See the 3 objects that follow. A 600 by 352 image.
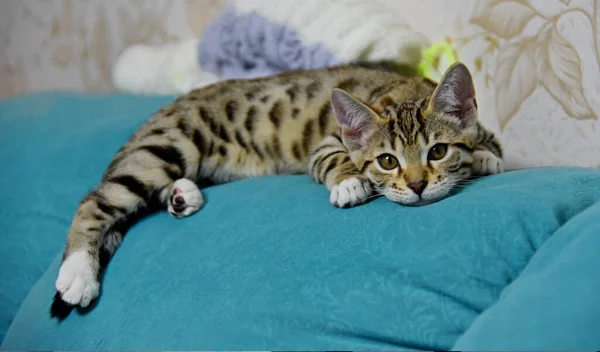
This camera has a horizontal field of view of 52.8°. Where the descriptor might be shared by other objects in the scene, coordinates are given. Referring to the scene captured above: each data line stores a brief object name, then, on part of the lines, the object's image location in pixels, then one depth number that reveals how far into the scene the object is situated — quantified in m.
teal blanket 0.71
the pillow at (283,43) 1.46
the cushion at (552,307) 0.61
